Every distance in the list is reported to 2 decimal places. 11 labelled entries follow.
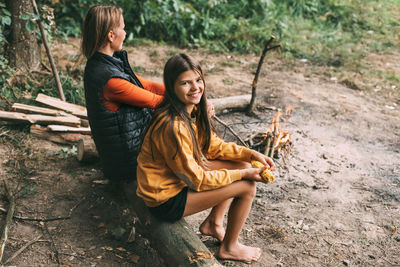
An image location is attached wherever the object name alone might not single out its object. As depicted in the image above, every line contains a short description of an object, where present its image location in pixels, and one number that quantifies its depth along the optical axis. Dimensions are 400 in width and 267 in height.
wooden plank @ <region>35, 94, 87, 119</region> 4.53
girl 2.47
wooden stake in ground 5.10
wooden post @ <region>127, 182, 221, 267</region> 2.48
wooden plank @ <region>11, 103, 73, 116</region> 4.30
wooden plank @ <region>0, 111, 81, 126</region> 4.16
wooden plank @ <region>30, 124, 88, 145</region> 4.22
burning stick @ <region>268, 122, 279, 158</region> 4.31
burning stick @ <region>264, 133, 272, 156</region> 4.31
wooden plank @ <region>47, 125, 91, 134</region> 4.20
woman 2.91
